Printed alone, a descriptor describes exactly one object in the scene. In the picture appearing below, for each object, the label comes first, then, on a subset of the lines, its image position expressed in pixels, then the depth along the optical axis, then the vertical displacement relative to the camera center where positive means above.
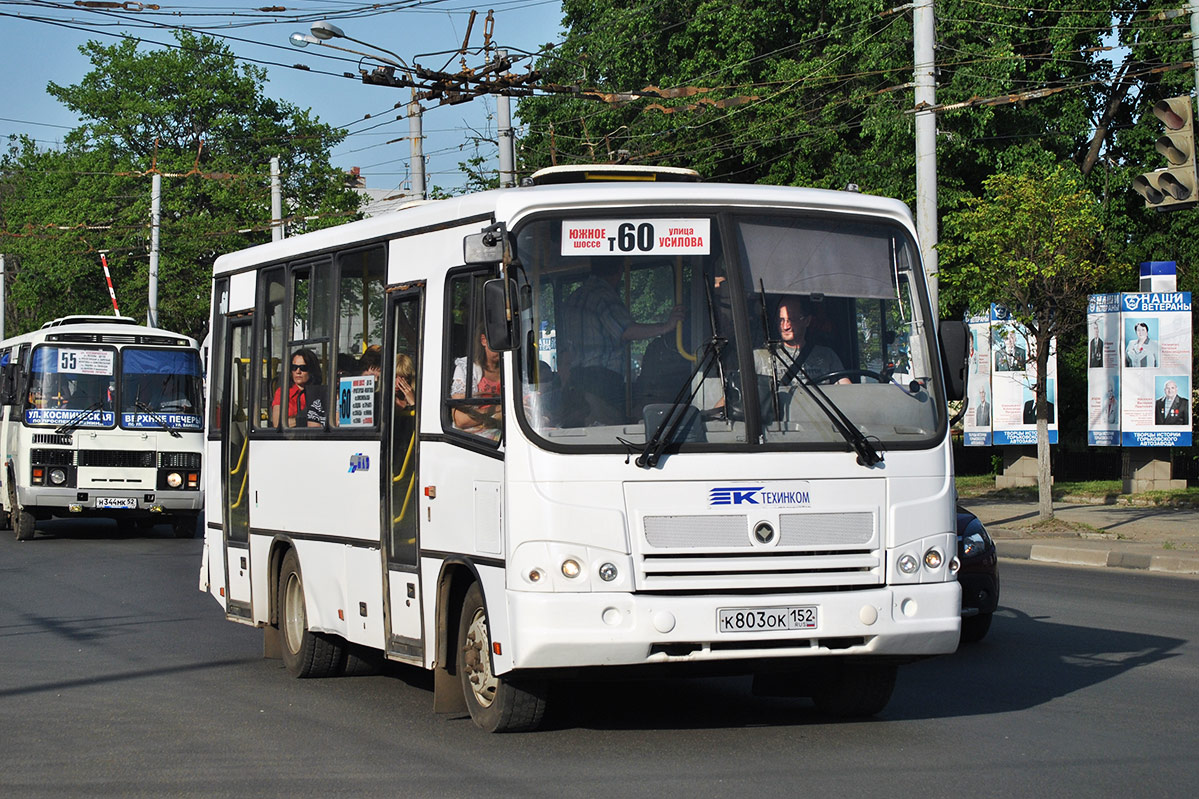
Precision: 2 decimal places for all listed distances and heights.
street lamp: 29.33 +4.73
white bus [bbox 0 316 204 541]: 23.78 -0.19
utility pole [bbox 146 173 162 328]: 43.94 +4.72
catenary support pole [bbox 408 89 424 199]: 29.34 +4.66
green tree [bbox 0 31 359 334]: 55.69 +8.32
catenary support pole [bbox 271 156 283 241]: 40.22 +5.31
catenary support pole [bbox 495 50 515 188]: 28.20 +4.66
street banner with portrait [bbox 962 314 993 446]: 29.19 +0.37
